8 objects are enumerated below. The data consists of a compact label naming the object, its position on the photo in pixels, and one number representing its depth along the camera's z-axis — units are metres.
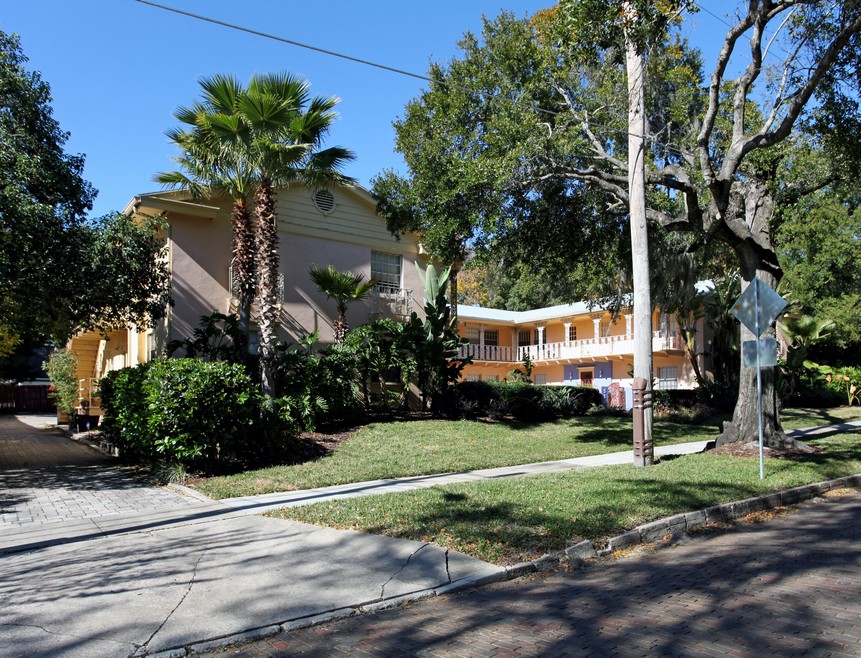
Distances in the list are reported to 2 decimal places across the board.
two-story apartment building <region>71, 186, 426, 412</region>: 17.36
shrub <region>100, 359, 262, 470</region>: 11.18
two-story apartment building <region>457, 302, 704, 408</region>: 35.09
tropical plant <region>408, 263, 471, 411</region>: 19.16
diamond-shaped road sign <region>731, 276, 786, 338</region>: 10.67
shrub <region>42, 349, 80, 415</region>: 22.33
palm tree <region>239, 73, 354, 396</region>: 13.77
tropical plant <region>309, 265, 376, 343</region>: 18.75
